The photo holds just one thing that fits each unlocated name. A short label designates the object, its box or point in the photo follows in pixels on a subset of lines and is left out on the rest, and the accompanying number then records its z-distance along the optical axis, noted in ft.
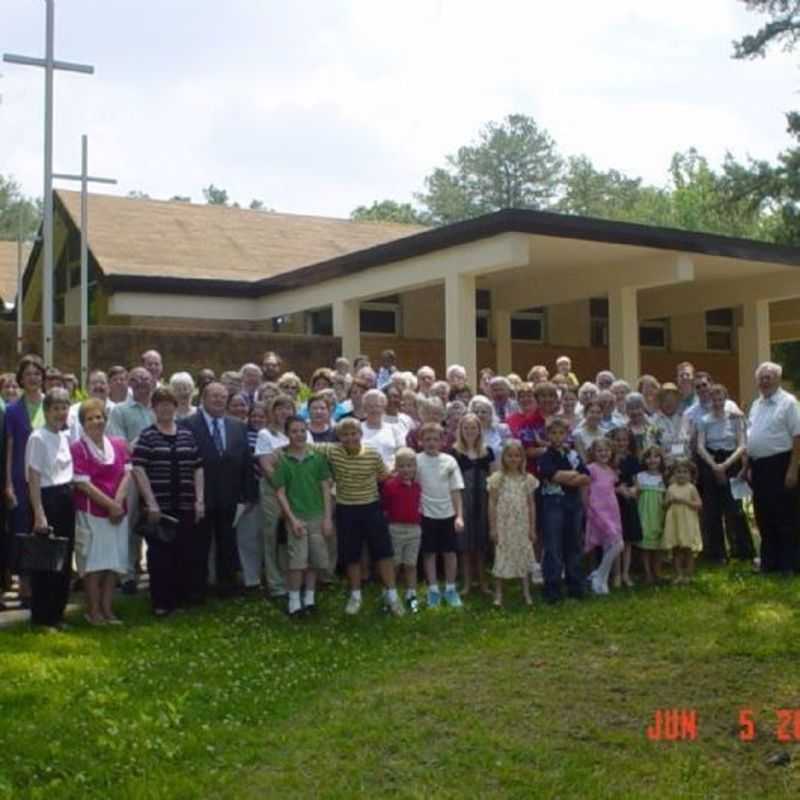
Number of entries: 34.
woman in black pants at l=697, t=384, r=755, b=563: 34.14
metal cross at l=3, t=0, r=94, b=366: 41.39
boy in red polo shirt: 29.48
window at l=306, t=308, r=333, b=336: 75.61
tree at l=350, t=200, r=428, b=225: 263.29
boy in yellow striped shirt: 28.89
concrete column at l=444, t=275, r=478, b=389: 57.88
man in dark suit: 29.68
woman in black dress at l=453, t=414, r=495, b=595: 30.94
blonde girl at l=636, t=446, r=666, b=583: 32.12
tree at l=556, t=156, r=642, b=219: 269.64
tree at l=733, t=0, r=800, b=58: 89.40
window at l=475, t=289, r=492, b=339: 78.02
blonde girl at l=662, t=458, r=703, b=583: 31.81
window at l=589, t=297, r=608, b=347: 84.53
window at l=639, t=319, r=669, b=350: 88.12
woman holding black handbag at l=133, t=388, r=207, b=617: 28.09
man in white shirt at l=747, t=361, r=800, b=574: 31.78
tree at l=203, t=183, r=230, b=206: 346.46
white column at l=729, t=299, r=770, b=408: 76.18
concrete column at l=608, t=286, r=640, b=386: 65.36
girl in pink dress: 31.32
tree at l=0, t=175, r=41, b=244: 239.91
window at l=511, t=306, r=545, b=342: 81.46
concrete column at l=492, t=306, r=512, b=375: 77.30
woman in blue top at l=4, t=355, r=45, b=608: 27.81
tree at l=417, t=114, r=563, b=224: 256.93
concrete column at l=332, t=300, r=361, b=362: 68.44
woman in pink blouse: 27.27
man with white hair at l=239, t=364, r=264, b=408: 34.60
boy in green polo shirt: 28.73
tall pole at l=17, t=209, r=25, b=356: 59.67
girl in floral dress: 29.58
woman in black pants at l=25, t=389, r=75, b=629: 26.40
